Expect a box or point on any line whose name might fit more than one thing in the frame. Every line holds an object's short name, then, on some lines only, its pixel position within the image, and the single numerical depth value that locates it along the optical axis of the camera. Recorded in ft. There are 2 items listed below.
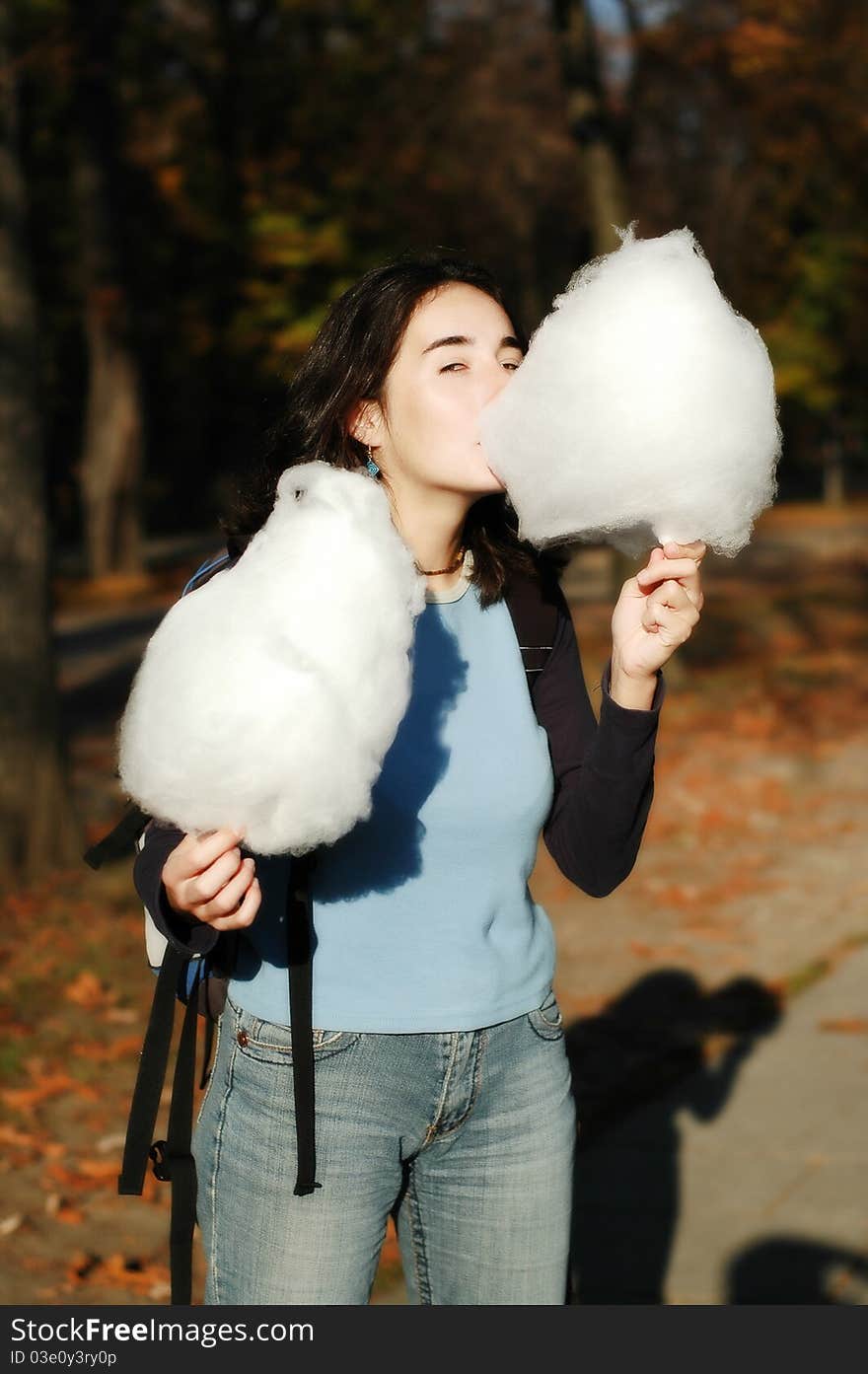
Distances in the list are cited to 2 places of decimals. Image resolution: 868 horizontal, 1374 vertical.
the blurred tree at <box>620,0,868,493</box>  41.98
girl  6.86
